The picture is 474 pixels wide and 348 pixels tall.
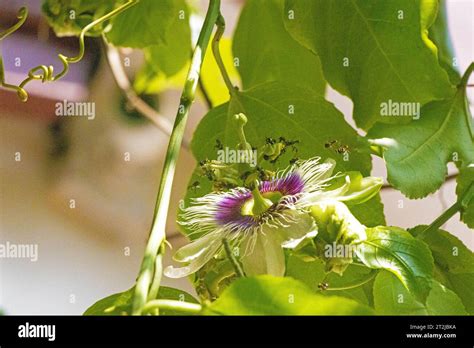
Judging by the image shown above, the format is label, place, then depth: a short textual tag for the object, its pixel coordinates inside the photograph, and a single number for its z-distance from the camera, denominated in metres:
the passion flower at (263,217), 0.79
